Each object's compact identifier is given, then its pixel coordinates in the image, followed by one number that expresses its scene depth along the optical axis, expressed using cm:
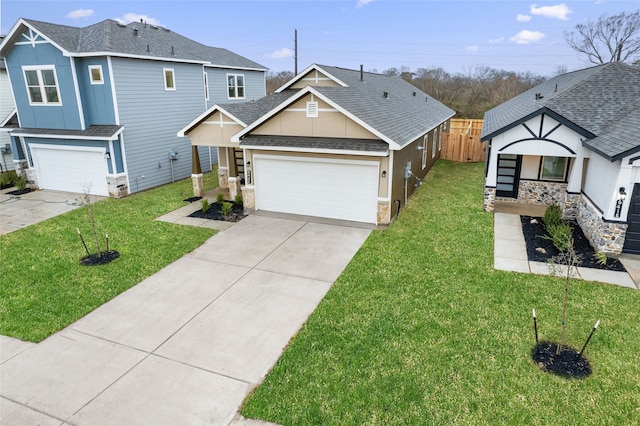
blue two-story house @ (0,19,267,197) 1514
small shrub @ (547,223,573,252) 1024
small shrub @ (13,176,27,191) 1684
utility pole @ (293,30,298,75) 3738
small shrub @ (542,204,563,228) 1178
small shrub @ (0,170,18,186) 1756
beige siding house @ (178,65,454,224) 1191
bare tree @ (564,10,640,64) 3647
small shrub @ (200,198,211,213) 1365
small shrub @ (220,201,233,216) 1341
